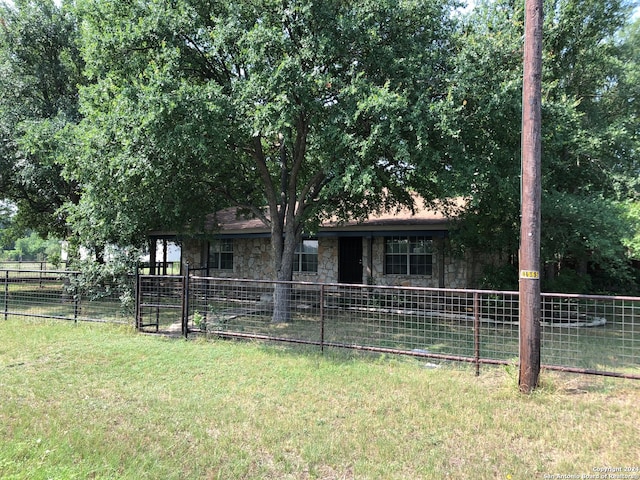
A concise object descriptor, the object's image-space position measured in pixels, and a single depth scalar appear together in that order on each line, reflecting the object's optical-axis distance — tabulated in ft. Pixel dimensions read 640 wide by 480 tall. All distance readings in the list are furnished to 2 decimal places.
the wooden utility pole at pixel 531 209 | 16.16
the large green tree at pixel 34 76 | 43.55
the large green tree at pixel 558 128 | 25.50
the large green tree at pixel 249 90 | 24.70
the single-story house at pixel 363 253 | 43.14
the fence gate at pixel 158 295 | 25.66
